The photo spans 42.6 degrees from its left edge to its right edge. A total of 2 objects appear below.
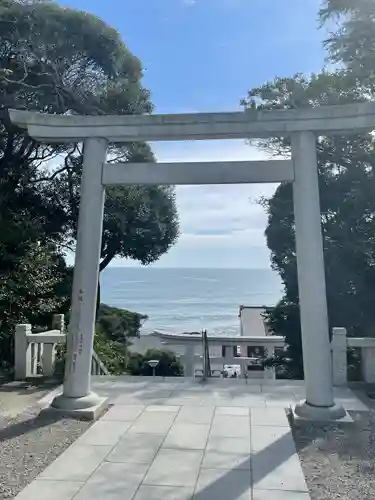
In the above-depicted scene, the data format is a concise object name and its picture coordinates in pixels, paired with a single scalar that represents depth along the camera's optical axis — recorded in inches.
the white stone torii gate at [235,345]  420.5
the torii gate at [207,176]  191.3
